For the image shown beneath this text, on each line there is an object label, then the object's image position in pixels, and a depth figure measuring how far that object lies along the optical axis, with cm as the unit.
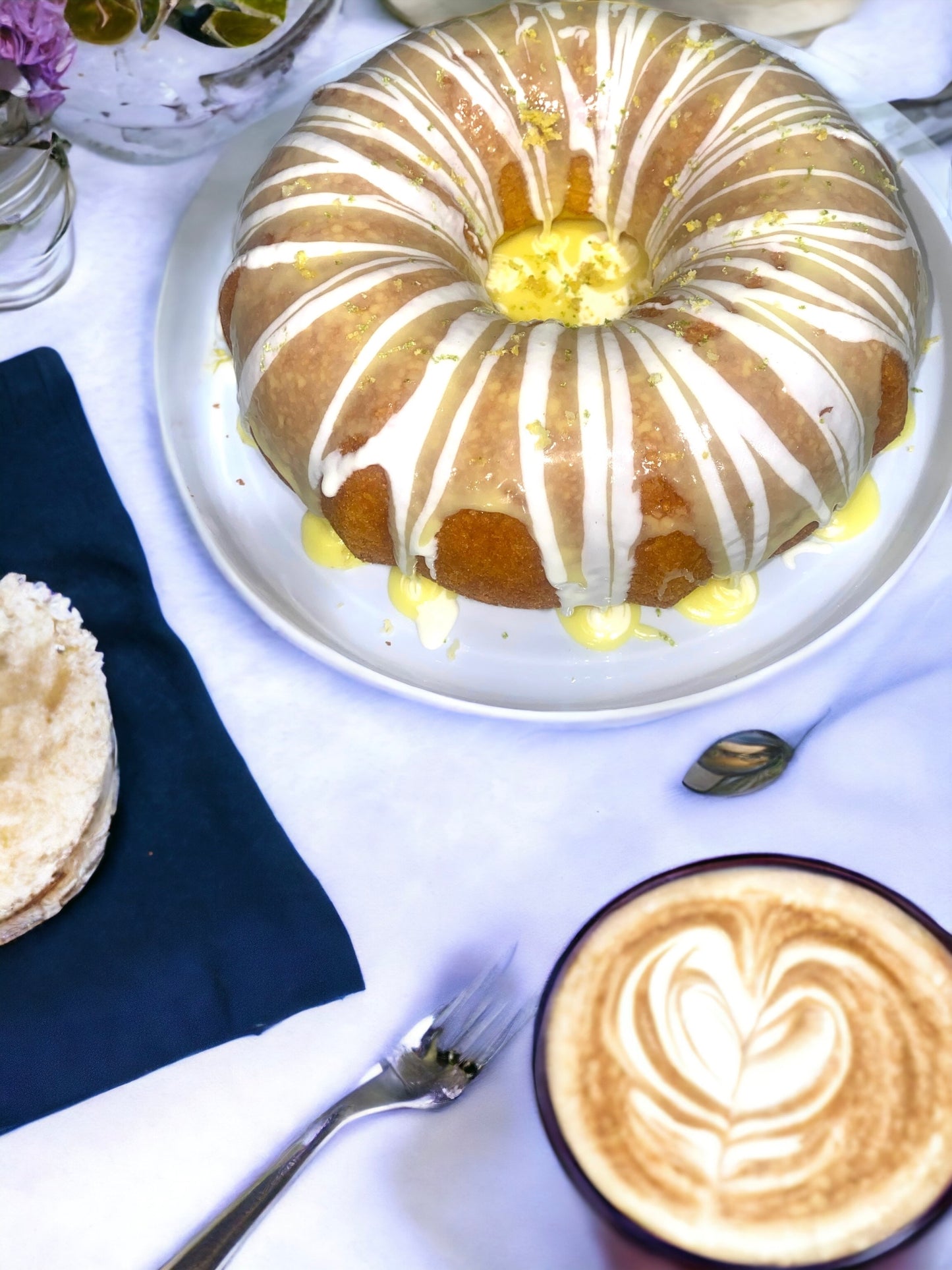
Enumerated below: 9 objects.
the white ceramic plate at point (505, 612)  57
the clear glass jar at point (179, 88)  65
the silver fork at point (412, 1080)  52
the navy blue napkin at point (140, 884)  54
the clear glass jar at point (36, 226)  62
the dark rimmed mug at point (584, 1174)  41
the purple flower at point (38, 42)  53
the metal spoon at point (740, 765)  57
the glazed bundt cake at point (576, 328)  54
